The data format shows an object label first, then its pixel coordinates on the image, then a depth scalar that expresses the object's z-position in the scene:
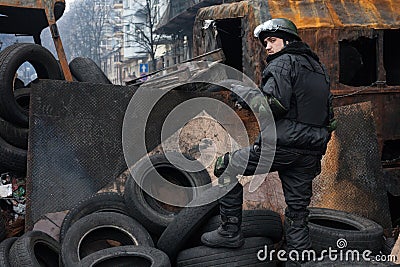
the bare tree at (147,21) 32.75
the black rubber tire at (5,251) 3.60
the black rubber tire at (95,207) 4.39
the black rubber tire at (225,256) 3.47
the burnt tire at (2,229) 4.54
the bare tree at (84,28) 57.22
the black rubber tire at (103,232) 3.87
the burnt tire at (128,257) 3.44
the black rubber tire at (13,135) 6.03
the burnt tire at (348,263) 3.11
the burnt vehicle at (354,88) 5.00
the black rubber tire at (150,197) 4.36
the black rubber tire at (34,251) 3.55
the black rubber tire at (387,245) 3.98
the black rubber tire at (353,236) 3.75
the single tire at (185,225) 3.69
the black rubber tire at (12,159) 5.71
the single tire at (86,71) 8.09
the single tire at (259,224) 3.65
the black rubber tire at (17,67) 6.00
